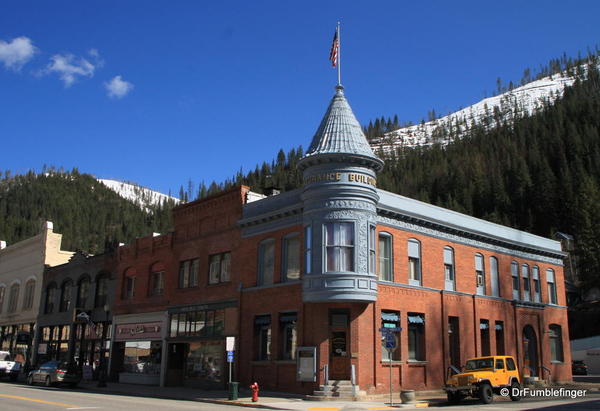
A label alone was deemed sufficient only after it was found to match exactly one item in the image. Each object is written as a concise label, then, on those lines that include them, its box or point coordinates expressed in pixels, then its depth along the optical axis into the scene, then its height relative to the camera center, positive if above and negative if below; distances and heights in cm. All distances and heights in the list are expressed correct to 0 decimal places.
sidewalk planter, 2339 -200
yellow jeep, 2357 -132
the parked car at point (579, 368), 5853 -181
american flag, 2927 +1485
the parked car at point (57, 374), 3397 -198
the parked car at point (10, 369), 4062 -205
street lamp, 4040 -18
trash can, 2447 -198
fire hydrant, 2336 -196
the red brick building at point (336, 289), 2598 +305
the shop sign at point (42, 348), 4806 -64
